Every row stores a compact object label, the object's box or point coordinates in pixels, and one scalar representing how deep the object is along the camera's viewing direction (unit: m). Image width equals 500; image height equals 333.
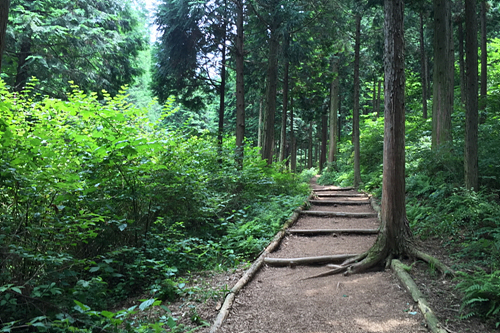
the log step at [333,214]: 8.51
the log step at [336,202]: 10.25
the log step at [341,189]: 13.83
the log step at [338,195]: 11.54
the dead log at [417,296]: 3.04
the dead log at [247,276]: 3.50
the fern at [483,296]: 3.08
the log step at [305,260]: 5.54
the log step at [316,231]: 7.23
